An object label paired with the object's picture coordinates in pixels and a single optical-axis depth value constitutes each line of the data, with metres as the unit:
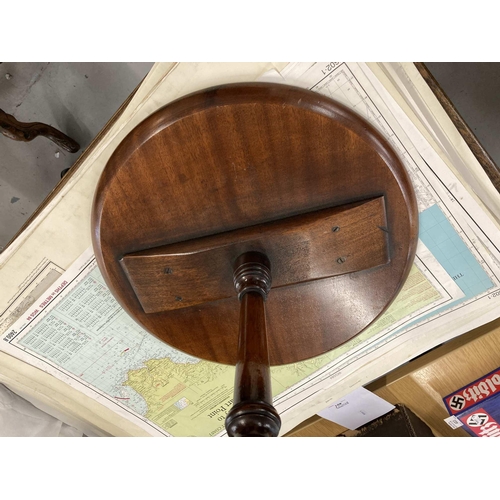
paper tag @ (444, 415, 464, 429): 0.84
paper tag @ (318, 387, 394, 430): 0.88
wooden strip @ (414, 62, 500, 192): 0.58
